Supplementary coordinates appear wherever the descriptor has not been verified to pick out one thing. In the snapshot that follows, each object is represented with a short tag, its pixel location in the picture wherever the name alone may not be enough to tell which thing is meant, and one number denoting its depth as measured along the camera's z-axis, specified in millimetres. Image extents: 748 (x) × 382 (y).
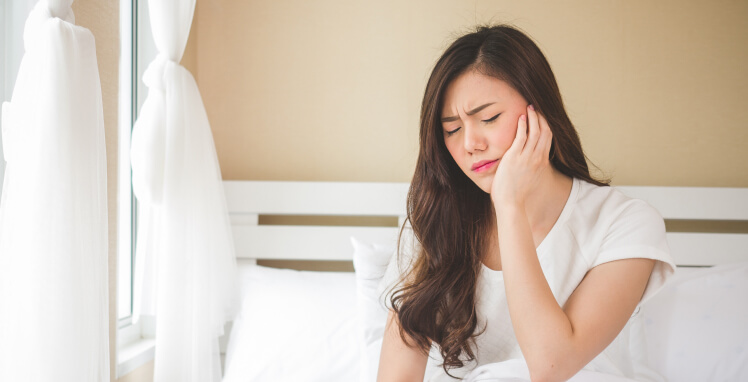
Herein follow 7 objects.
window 1872
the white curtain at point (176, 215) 1646
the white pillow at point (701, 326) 1653
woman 1072
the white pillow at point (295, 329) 1774
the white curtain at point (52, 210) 1063
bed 1724
